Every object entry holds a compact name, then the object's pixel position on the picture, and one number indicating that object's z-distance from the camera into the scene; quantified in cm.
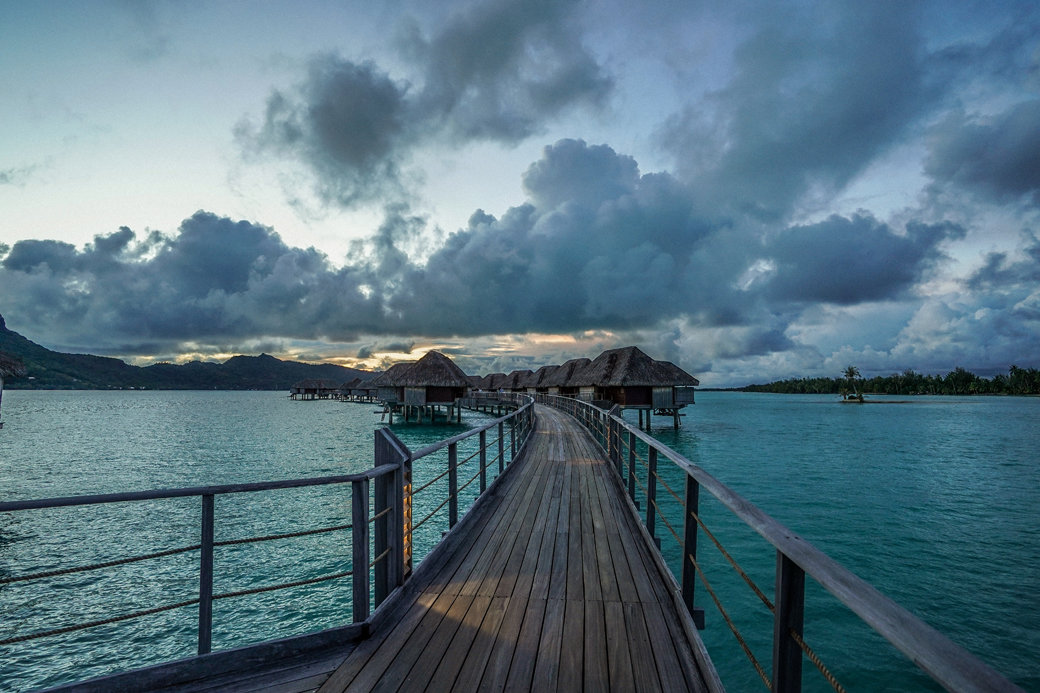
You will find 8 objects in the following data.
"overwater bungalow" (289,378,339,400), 9994
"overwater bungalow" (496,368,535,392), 7050
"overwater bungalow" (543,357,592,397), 4926
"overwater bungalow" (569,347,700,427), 3173
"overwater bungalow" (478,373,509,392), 8050
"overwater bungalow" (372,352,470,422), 3662
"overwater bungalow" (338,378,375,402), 7938
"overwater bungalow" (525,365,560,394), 5884
